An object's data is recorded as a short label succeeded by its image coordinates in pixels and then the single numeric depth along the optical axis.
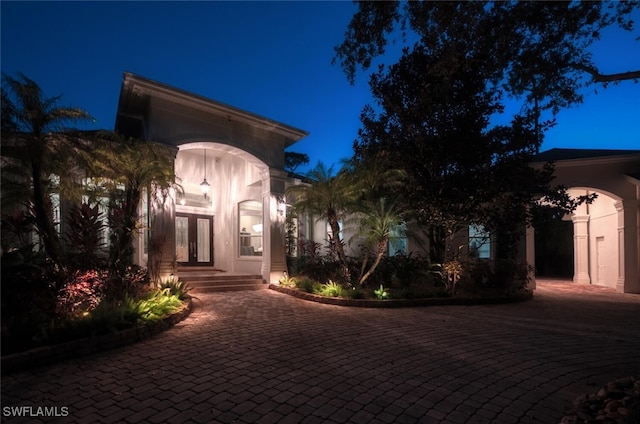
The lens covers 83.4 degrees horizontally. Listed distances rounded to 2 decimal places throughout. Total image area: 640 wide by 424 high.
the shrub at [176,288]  8.35
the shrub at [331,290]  9.68
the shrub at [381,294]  9.33
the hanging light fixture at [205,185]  12.76
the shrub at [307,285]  10.38
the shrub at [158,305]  6.10
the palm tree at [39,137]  5.95
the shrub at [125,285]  6.72
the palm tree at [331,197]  10.39
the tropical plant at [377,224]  9.97
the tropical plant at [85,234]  7.62
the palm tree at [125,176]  7.71
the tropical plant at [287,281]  11.39
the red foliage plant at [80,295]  5.60
